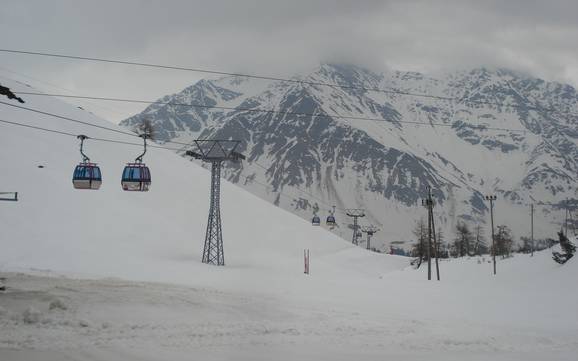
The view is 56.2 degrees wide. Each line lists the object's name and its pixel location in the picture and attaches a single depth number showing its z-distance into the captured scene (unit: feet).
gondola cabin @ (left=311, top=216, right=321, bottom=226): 262.08
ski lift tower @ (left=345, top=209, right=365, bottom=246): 392.37
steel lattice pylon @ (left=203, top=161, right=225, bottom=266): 162.30
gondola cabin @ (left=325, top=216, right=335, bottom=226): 234.05
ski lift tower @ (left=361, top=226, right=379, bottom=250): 419.41
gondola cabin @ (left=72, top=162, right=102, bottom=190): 98.17
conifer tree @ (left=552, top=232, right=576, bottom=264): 159.33
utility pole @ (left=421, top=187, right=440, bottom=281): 164.11
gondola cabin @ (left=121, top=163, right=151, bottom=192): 99.91
